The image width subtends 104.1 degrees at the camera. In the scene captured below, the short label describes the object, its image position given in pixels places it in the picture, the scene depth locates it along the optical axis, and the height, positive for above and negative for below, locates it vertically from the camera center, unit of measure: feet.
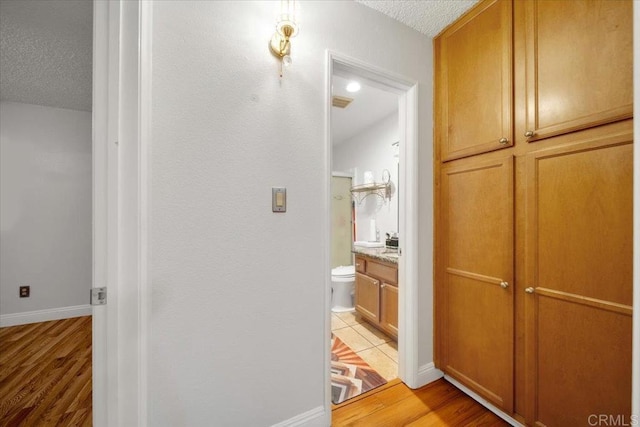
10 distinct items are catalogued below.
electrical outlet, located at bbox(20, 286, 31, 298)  9.09 -2.83
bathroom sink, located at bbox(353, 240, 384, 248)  9.93 -1.27
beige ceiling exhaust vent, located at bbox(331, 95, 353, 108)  8.87 +4.11
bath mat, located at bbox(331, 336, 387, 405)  5.47 -3.93
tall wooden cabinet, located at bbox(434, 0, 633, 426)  3.33 +0.10
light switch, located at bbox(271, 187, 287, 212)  4.12 +0.24
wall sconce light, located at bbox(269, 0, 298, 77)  3.70 +2.77
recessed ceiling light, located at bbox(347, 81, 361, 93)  7.92 +4.11
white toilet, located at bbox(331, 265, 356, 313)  10.12 -3.19
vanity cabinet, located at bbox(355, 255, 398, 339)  7.22 -2.55
